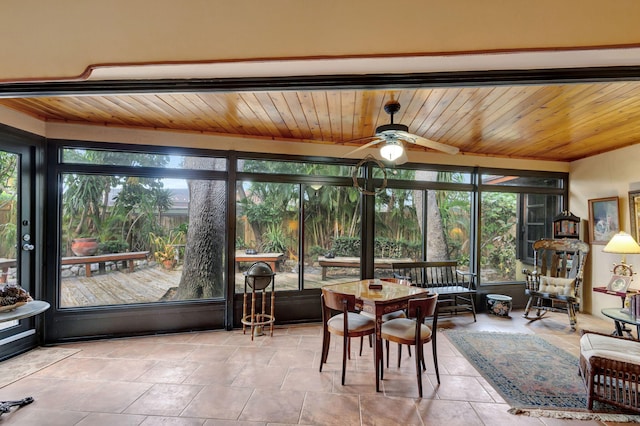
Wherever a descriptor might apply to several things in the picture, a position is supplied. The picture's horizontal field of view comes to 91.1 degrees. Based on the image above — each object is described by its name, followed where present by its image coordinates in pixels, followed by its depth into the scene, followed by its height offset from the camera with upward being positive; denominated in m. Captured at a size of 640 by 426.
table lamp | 4.01 -0.41
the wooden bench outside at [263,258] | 4.38 -0.63
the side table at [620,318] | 3.02 -1.04
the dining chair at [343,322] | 2.75 -1.03
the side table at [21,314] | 2.12 -0.71
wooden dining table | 2.69 -0.78
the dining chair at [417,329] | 2.62 -1.04
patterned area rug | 2.41 -1.52
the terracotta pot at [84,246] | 3.80 -0.40
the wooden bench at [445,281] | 4.73 -1.09
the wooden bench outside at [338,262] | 4.76 -0.74
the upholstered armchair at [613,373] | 2.33 -1.22
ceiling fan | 2.92 +0.71
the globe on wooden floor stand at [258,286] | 3.86 -0.91
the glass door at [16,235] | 3.28 -0.24
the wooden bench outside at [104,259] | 3.79 -0.57
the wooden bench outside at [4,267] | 3.27 -0.57
